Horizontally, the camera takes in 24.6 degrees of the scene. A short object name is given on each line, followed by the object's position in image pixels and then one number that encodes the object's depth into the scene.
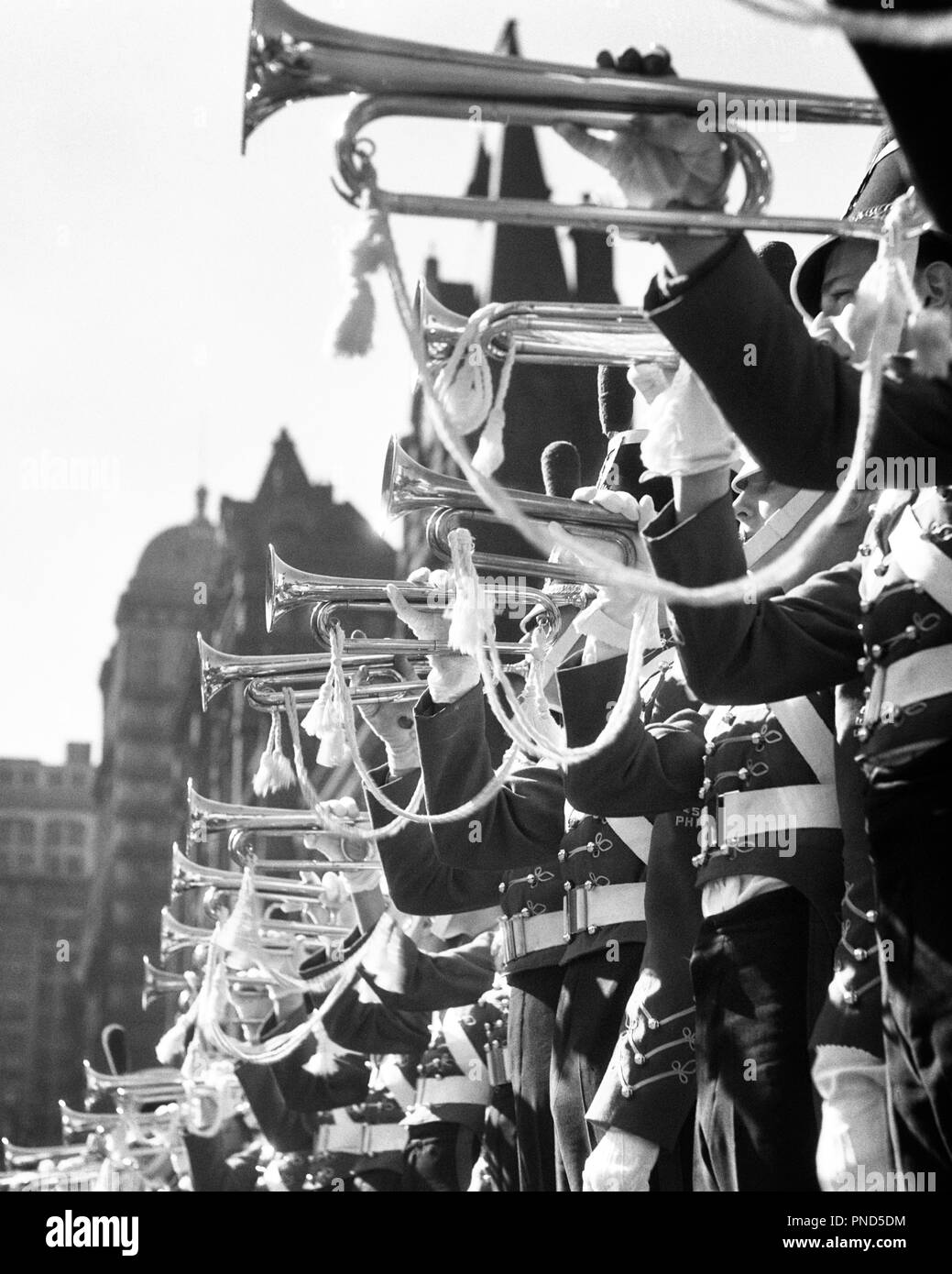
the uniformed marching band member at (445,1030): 8.52
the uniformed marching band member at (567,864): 5.84
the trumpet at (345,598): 6.94
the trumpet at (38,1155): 18.63
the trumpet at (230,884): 11.23
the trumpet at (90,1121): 16.41
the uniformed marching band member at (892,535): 3.63
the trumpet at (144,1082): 16.17
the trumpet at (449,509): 5.55
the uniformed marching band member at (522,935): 6.46
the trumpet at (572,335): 4.64
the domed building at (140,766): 50.94
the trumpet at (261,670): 8.20
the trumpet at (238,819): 9.98
